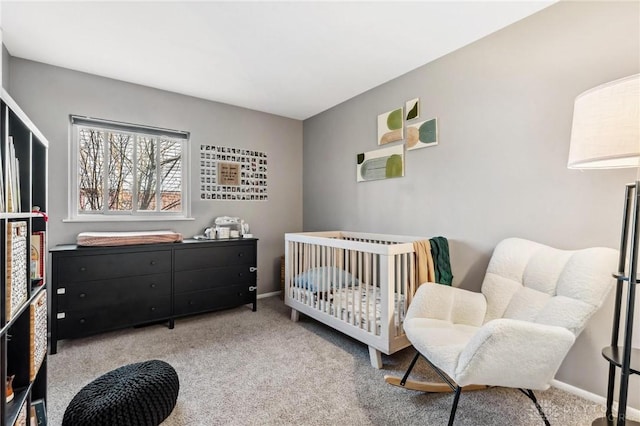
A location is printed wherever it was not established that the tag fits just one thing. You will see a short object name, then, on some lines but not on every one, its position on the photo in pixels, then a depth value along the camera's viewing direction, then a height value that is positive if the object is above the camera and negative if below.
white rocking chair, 1.27 -0.53
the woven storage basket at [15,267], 1.01 -0.18
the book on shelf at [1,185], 1.01 +0.10
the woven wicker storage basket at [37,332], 1.20 -0.49
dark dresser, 2.40 -0.61
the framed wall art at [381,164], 2.90 +0.48
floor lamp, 1.14 +0.25
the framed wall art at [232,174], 3.45 +0.46
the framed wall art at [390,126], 2.87 +0.81
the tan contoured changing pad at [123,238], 2.50 -0.20
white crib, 2.06 -0.62
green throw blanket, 2.26 -0.36
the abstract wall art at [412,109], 2.71 +0.91
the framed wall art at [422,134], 2.59 +0.67
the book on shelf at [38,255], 1.38 -0.18
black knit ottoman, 1.36 -0.86
